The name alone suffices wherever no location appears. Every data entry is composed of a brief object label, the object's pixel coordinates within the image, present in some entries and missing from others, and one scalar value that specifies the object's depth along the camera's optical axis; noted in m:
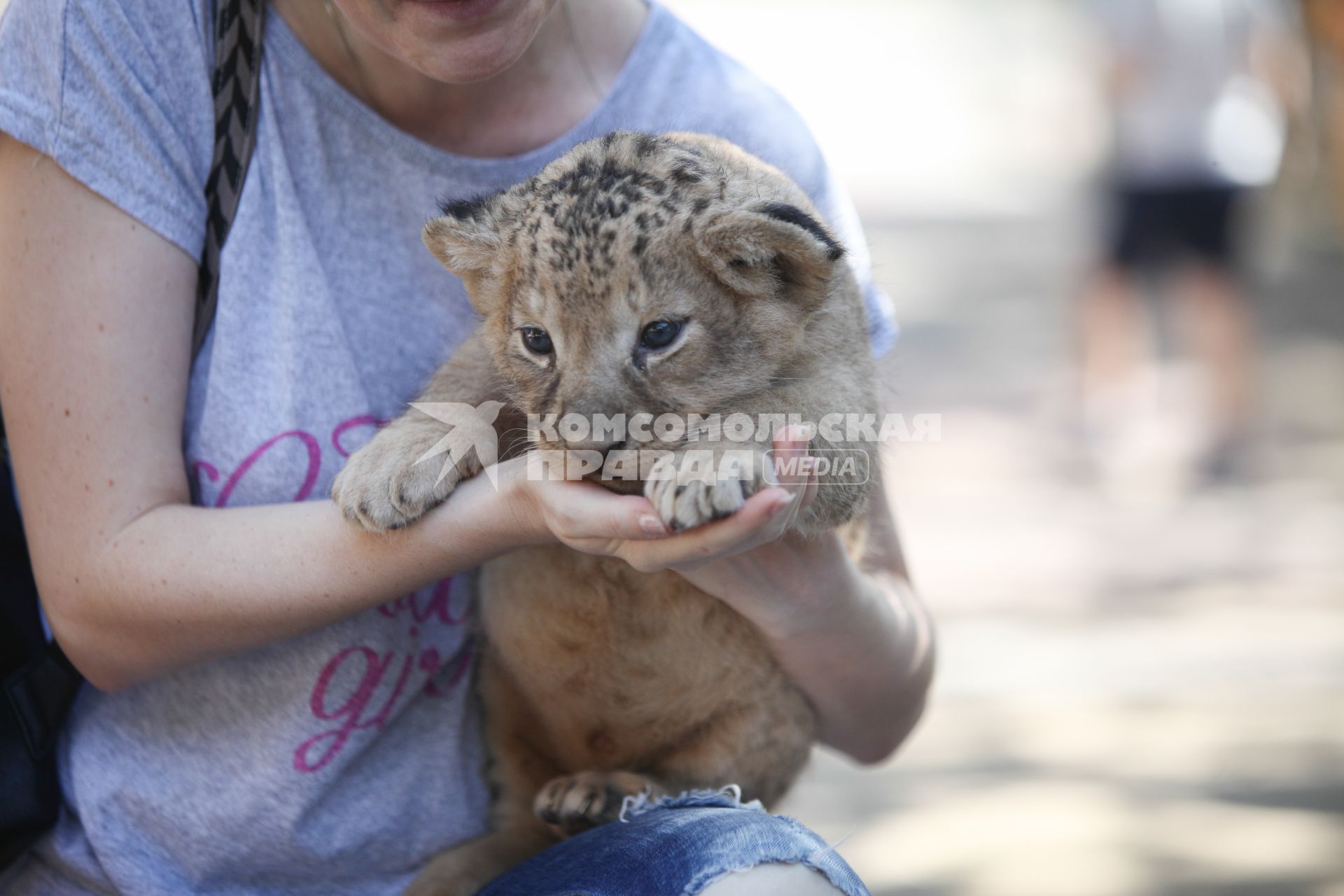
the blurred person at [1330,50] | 9.92
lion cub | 2.46
